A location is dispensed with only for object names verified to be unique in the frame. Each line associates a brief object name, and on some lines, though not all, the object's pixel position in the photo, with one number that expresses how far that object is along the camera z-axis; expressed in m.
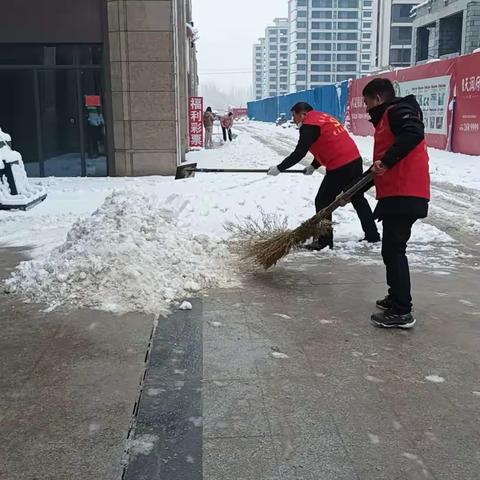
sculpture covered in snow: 9.07
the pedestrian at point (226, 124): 28.00
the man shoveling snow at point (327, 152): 6.79
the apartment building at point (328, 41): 126.19
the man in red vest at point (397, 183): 4.38
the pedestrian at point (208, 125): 24.77
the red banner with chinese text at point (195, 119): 21.98
